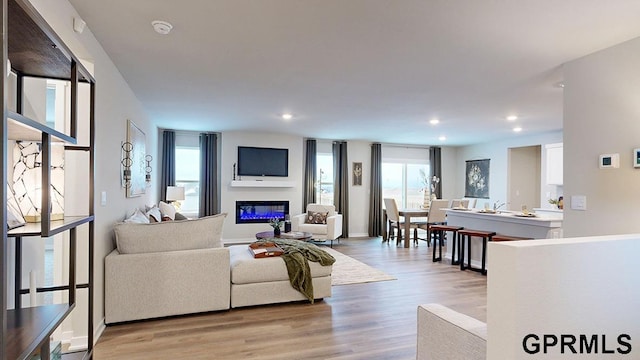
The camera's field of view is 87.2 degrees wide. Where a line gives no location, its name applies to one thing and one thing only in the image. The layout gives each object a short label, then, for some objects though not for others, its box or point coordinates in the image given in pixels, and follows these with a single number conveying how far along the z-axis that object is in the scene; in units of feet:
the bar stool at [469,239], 16.31
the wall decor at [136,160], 13.03
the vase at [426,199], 26.70
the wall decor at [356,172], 28.27
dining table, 23.24
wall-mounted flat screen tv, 24.49
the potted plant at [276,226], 18.29
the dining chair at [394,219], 24.14
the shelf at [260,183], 24.03
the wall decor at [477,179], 28.11
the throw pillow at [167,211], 17.07
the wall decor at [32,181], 5.29
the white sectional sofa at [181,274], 10.09
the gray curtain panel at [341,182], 27.43
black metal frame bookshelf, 3.12
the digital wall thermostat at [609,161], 8.63
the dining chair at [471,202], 27.85
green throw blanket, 11.83
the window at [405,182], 29.58
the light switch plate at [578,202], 9.33
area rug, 14.82
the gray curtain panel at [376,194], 28.25
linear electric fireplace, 24.66
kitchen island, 14.70
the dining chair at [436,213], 23.58
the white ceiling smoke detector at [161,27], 7.70
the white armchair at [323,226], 22.62
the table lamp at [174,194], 21.22
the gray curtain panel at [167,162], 23.15
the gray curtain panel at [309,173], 26.40
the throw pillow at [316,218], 23.76
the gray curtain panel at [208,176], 23.93
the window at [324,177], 27.50
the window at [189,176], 24.23
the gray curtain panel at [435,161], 30.48
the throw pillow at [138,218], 11.89
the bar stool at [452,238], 18.29
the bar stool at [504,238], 15.10
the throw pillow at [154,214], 13.91
